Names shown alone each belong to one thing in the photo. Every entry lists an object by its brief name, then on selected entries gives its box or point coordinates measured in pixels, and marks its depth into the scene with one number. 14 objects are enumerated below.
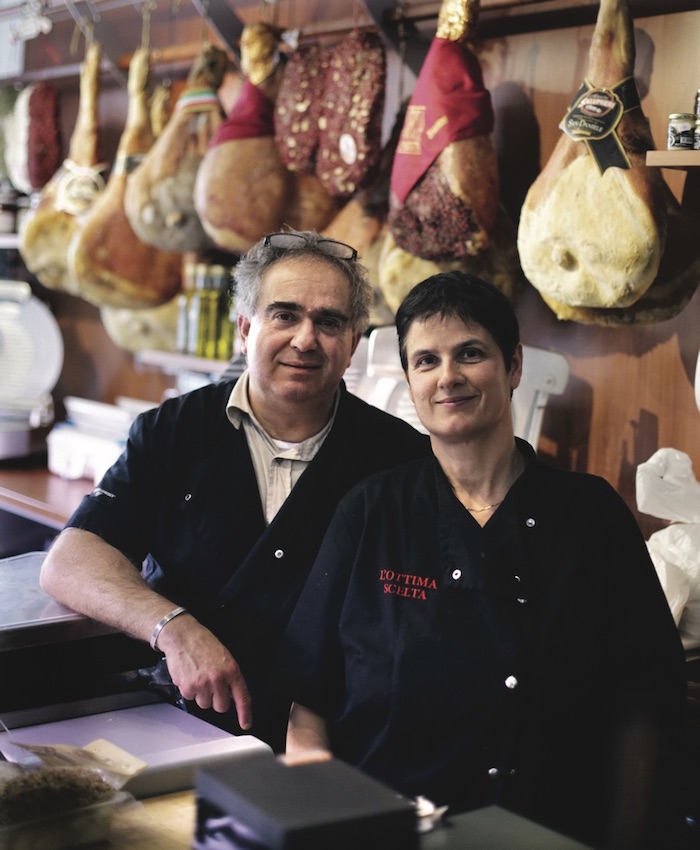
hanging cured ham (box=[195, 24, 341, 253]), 2.95
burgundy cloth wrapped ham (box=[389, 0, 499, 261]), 2.45
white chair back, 2.52
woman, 1.38
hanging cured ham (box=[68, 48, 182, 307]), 3.54
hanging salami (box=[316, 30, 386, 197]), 2.70
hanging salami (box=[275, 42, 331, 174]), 2.84
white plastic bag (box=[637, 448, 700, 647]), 1.92
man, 1.77
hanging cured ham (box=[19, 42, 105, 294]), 3.82
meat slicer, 4.32
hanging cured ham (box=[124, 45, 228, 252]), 3.24
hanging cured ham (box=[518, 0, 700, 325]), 2.12
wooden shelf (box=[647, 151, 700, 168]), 1.97
